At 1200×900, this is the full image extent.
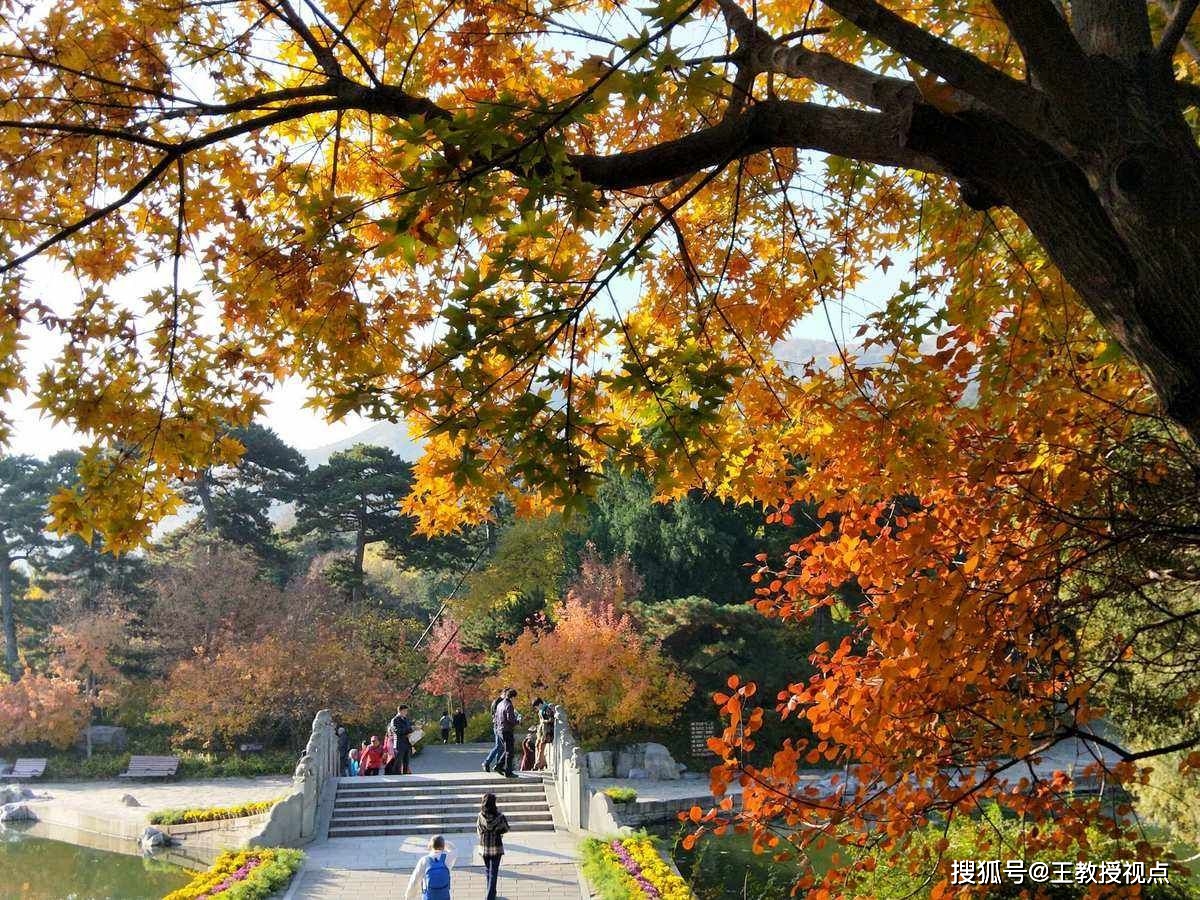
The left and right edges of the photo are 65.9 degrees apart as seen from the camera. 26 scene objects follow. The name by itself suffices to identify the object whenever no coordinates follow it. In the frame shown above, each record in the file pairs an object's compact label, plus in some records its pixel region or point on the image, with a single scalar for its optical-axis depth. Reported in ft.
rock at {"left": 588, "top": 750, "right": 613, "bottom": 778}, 71.10
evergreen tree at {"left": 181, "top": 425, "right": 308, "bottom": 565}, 100.37
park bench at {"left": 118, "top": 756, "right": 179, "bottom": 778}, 74.18
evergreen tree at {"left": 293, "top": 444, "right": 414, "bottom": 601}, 95.50
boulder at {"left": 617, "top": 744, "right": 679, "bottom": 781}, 71.15
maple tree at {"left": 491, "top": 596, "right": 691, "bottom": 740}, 70.49
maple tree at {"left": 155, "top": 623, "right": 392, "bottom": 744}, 74.64
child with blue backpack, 27.86
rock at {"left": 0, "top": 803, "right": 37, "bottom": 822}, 62.44
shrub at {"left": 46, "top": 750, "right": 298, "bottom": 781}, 75.51
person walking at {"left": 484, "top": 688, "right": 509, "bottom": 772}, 51.71
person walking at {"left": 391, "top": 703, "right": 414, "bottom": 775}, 56.80
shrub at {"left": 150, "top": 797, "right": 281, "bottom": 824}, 54.54
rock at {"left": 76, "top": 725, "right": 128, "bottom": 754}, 83.82
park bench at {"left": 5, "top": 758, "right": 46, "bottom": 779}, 75.05
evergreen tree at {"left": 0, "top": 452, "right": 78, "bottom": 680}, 99.55
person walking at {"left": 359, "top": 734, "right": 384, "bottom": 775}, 58.34
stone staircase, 46.60
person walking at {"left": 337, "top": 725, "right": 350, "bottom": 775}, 65.58
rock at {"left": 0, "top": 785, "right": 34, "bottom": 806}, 67.05
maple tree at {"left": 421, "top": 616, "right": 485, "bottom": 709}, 85.15
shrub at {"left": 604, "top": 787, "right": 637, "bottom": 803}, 57.60
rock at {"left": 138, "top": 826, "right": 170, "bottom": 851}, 52.75
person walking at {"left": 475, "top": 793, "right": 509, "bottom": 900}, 32.63
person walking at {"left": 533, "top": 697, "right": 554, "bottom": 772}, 54.65
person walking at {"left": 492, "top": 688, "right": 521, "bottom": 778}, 50.24
